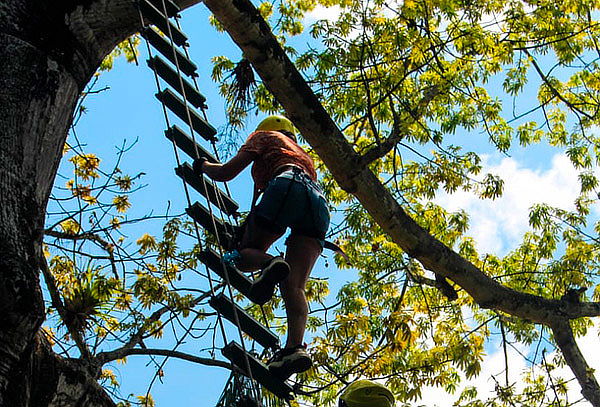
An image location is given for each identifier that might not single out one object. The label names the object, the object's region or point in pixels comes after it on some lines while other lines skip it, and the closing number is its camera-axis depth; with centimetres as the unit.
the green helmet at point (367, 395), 683
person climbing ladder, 779
